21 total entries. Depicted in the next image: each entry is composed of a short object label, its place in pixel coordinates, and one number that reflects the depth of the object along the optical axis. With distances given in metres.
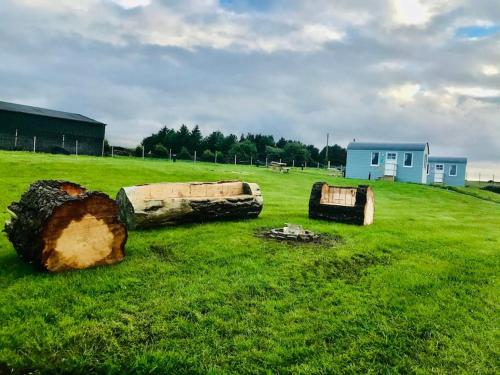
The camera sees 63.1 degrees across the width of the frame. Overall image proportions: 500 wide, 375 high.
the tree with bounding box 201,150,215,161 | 54.62
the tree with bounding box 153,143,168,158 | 52.50
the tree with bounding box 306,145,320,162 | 77.81
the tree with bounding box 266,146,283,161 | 66.88
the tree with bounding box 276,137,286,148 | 85.72
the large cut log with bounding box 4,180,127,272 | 6.46
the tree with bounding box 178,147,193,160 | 56.12
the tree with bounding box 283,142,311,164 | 64.44
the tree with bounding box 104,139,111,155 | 51.08
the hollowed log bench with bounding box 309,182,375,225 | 11.77
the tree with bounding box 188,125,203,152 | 67.72
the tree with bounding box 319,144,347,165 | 75.75
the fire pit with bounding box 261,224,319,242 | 9.13
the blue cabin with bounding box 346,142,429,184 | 41.66
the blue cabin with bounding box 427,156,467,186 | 48.09
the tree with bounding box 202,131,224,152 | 67.75
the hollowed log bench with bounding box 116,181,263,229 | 9.56
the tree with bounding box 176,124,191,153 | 69.50
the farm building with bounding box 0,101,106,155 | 41.47
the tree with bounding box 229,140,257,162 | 60.41
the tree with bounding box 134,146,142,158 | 51.51
